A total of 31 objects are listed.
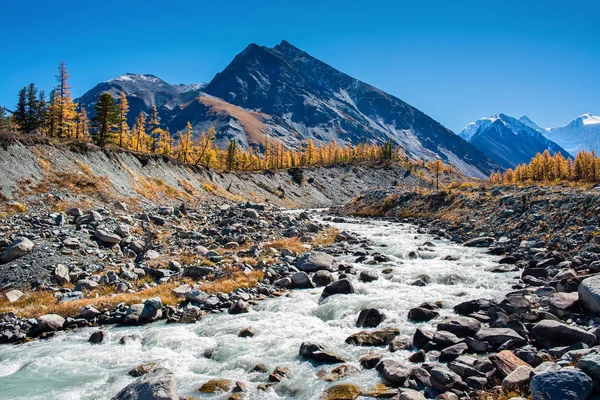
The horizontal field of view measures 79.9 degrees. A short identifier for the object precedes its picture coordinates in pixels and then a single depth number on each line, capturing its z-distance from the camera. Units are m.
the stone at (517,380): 8.38
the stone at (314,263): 23.82
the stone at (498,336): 11.45
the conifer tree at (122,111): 71.94
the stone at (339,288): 18.83
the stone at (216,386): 10.47
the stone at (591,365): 7.63
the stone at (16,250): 19.34
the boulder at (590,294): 12.88
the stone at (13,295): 16.28
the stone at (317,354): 11.87
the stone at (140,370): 11.40
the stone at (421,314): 14.67
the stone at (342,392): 9.67
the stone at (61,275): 18.56
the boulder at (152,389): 8.85
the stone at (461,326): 12.60
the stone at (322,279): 21.08
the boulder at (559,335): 10.56
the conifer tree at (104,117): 56.51
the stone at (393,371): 10.09
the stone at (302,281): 20.64
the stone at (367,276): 21.22
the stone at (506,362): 9.34
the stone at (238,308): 16.78
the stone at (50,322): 14.53
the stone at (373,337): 12.89
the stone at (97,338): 13.73
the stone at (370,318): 14.58
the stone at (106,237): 24.09
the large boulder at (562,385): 7.20
